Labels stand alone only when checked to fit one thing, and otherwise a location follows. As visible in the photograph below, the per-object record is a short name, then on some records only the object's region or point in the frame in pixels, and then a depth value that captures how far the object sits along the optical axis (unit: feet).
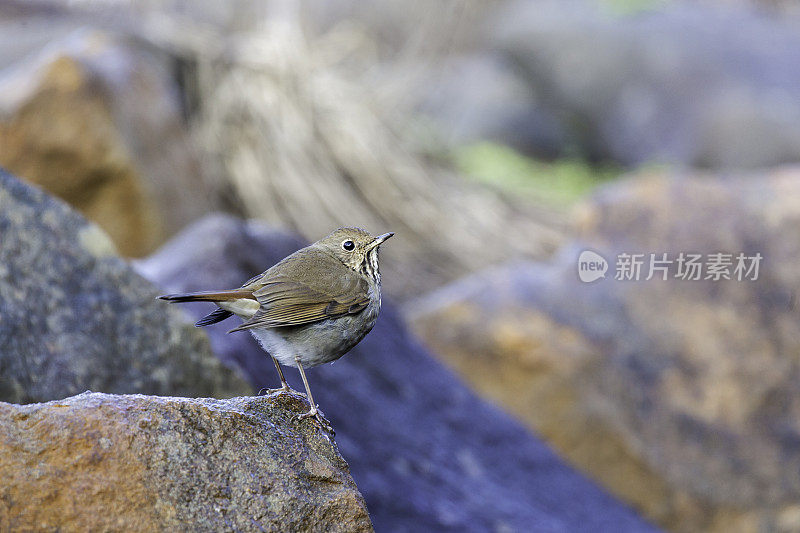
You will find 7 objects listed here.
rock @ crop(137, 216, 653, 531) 20.52
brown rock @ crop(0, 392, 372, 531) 10.75
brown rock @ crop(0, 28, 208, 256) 34.01
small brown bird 14.19
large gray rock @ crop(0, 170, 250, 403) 15.65
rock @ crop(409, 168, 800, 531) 31.35
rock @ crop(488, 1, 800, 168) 66.59
